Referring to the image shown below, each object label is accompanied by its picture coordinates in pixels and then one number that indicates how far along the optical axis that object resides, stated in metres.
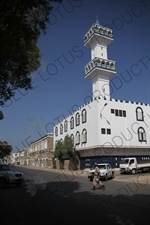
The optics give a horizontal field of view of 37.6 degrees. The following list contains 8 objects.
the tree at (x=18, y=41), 6.68
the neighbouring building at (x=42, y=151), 63.12
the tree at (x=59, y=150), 43.16
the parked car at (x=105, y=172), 21.73
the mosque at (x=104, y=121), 36.47
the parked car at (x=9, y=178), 16.17
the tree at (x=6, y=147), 34.72
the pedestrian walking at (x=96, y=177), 14.48
